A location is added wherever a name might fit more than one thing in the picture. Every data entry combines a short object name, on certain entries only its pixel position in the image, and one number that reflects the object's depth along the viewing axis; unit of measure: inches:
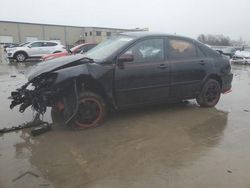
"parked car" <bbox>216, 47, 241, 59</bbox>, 703.0
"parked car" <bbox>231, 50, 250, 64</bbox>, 564.0
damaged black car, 128.4
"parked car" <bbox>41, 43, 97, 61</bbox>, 380.6
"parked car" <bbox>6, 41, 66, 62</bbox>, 547.6
